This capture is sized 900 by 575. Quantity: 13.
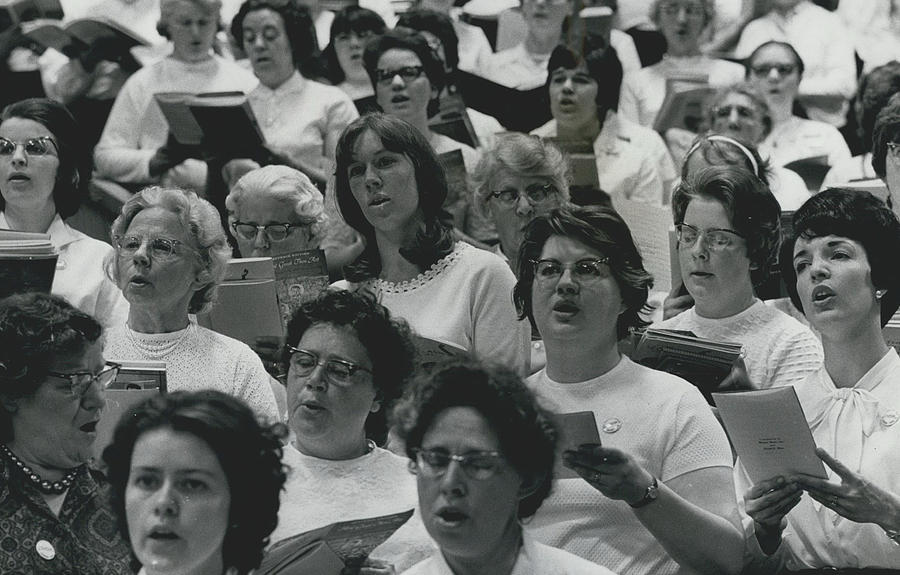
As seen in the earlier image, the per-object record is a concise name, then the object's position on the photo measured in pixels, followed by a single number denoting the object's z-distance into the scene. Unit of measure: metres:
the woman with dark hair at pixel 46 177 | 8.29
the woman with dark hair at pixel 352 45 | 11.77
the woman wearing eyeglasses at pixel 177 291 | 6.88
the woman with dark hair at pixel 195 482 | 4.77
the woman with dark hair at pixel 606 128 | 10.43
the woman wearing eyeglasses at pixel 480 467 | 4.85
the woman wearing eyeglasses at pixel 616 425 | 5.49
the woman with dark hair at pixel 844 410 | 5.59
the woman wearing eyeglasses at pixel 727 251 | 7.19
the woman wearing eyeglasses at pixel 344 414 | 5.87
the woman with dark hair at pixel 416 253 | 7.11
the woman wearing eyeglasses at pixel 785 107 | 11.75
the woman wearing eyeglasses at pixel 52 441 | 5.45
